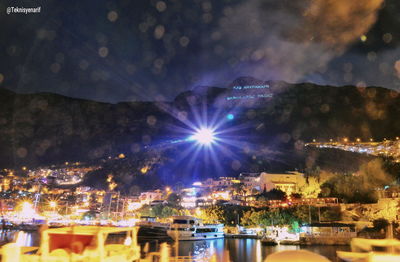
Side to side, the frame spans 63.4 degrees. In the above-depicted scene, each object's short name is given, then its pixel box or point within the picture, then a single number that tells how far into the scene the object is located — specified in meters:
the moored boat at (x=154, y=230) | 55.23
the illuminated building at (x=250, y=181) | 94.69
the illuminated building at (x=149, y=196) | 100.86
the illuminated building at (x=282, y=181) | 86.62
